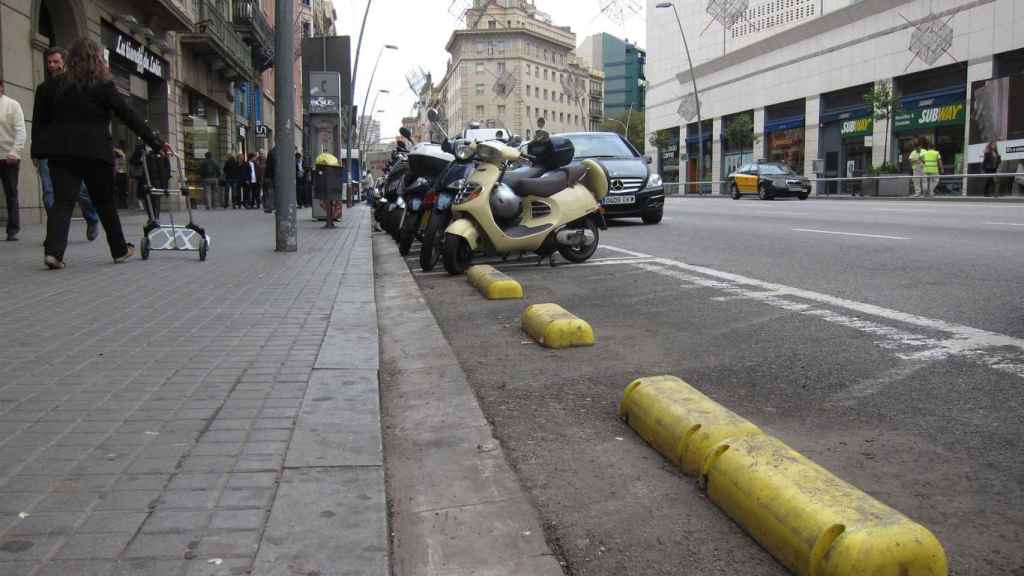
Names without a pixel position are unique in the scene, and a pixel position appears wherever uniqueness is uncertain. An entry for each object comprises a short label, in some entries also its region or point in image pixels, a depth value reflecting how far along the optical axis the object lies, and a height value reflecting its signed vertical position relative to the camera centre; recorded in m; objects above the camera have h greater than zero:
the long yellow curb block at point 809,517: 1.98 -0.75
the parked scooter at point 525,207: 8.63 +0.00
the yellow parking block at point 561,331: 4.85 -0.68
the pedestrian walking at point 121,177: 18.09 +0.68
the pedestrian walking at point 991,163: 26.76 +1.31
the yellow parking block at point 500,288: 6.88 -0.63
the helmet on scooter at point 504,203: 8.76 +0.04
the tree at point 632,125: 101.56 +9.39
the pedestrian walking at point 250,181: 27.30 +0.80
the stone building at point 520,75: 117.88 +18.39
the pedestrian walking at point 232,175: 27.67 +1.00
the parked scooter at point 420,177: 10.63 +0.35
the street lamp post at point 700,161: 49.12 +2.61
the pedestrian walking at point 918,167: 28.38 +1.24
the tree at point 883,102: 35.06 +4.06
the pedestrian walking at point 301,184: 26.44 +0.71
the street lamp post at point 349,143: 30.95 +2.24
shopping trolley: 9.05 -0.34
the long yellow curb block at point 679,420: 2.83 -0.71
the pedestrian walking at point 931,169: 28.16 +1.17
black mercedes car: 14.78 +0.35
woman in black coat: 7.85 +0.73
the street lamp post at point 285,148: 10.35 +0.69
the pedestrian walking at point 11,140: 10.07 +0.77
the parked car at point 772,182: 32.44 +0.91
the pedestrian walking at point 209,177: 26.28 +0.90
